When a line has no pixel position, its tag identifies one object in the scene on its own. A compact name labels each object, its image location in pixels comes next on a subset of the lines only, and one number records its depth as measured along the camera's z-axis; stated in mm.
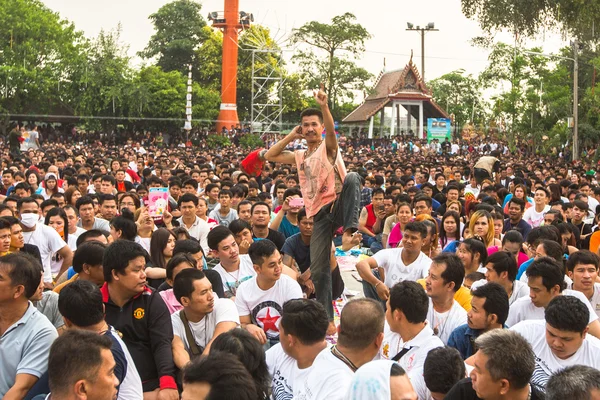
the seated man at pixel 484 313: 5371
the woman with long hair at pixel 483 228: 9047
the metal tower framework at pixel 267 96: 41062
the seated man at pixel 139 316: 5137
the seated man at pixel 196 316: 5461
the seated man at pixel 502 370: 4059
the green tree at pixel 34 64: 40594
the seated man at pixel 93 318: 4512
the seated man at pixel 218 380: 3152
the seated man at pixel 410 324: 5102
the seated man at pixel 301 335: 4633
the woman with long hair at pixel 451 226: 9766
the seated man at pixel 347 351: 4180
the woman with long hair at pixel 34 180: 13783
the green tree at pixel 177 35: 57719
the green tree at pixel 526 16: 18500
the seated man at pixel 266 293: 6469
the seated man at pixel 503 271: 6688
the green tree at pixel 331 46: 47719
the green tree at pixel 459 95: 62062
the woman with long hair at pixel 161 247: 7527
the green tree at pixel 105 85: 40281
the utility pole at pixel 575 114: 24509
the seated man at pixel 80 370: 3635
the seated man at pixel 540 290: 6059
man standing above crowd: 7012
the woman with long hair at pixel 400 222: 10094
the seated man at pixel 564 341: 4961
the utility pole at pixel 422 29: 51062
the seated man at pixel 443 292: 6086
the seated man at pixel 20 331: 4477
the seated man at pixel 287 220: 9680
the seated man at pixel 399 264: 7574
